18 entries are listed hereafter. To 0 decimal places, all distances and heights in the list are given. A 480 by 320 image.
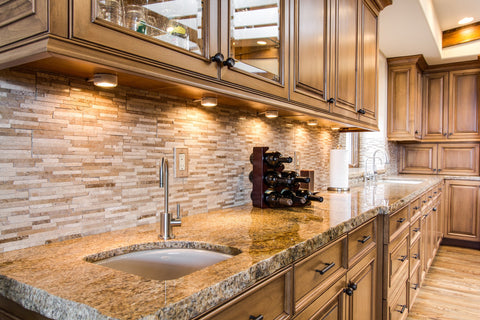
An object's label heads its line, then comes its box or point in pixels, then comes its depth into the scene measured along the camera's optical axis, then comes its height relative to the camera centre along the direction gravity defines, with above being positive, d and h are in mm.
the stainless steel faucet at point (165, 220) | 1055 -196
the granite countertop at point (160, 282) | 590 -246
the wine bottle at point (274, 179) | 1658 -104
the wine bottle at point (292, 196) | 1642 -190
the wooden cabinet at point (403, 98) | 4266 +749
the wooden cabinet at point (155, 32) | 706 +300
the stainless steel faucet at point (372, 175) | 3360 -171
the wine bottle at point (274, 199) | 1626 -199
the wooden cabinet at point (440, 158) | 4516 -3
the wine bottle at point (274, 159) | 1643 -8
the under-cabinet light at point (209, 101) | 1273 +210
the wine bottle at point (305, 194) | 1695 -183
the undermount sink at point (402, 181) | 3547 -246
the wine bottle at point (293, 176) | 1671 -92
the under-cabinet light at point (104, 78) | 886 +203
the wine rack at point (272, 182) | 1648 -120
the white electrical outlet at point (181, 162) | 1354 -20
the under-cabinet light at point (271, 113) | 1679 +220
